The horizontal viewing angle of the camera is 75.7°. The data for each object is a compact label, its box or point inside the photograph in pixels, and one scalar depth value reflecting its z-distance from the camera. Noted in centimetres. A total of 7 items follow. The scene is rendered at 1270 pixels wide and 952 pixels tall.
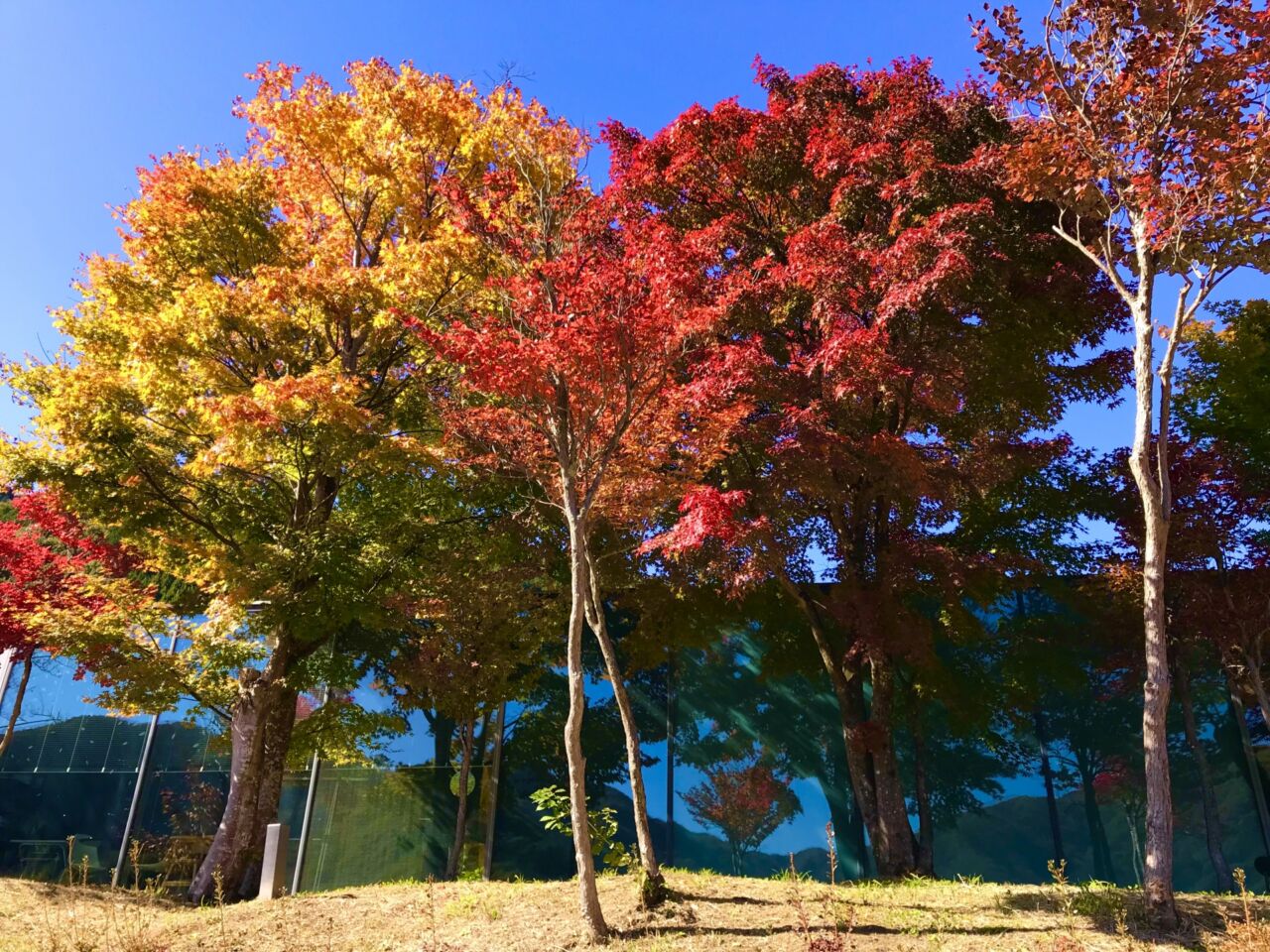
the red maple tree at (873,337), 846
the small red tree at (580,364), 621
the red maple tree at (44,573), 1012
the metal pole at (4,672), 1590
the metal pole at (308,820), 1209
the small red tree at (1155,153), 582
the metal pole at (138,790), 1339
